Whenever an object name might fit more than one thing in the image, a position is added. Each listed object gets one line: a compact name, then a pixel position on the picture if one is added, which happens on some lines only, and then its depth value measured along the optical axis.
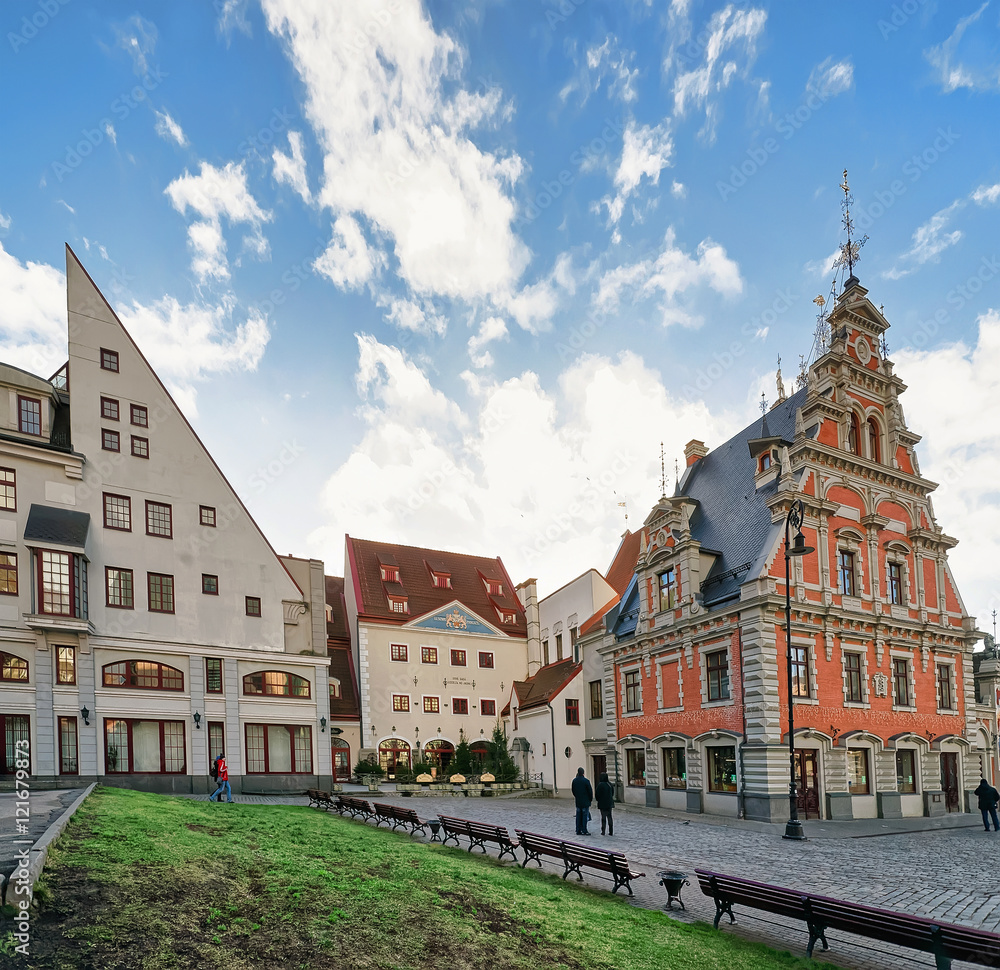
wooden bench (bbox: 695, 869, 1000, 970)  8.27
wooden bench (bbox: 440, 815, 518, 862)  15.89
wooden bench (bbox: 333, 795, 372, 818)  22.11
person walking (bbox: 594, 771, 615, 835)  21.00
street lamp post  21.92
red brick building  28.45
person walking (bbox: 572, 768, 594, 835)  20.41
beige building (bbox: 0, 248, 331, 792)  27.94
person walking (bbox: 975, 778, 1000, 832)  24.42
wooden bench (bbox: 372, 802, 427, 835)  19.33
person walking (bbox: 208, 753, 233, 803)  25.49
